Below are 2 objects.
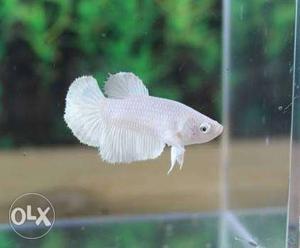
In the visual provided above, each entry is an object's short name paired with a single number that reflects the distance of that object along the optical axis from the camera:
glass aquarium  0.25
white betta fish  0.25
